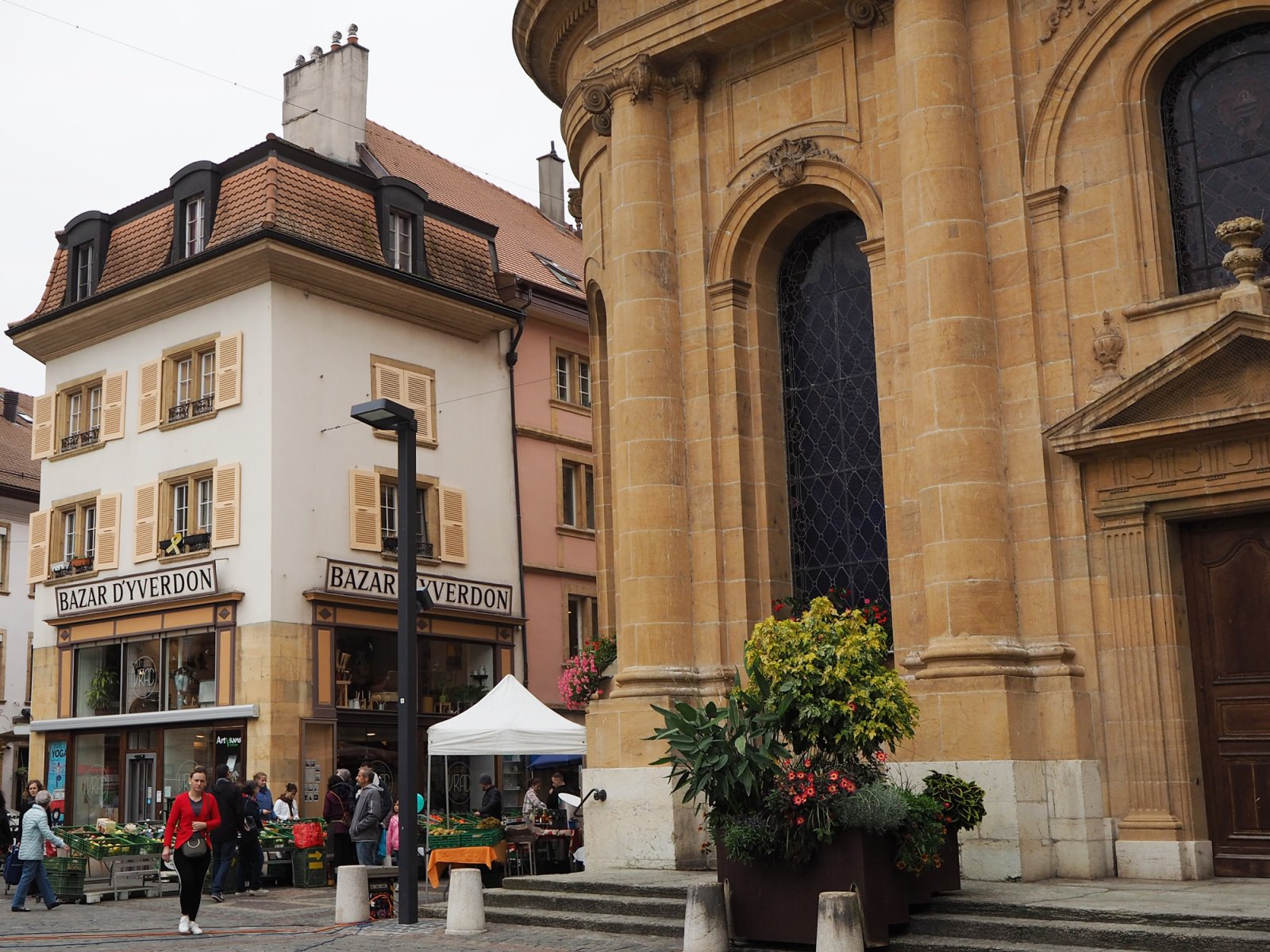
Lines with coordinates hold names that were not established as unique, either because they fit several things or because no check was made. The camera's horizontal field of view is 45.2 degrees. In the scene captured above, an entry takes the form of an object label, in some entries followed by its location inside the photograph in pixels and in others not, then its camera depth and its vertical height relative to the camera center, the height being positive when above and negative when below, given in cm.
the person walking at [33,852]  1903 -83
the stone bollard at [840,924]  1085 -116
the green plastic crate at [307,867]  2195 -129
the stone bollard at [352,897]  1519 -121
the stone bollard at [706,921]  1170 -120
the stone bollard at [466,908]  1388 -123
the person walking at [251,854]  2082 -102
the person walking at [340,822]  2184 -66
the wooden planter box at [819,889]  1148 -98
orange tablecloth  1934 -109
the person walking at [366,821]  2077 -63
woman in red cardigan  1521 -57
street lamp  1435 +127
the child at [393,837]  2136 -88
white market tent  2125 +56
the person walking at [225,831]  1978 -67
